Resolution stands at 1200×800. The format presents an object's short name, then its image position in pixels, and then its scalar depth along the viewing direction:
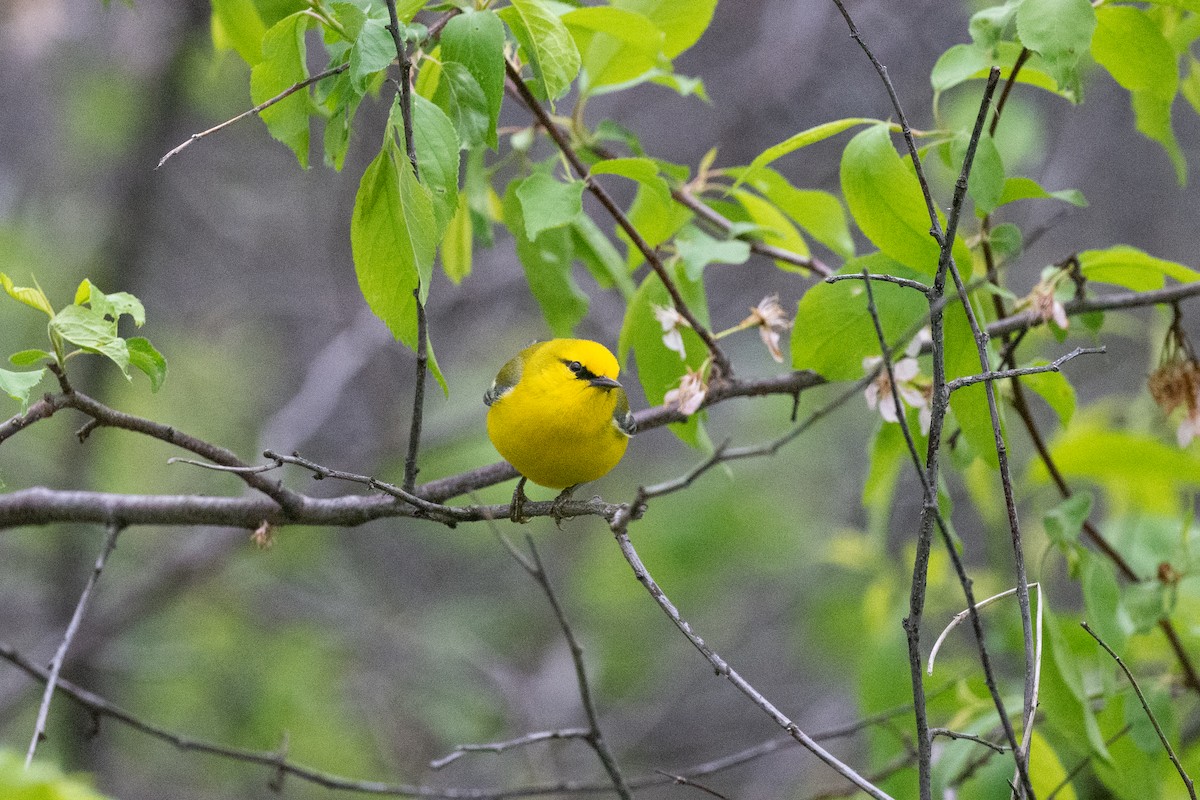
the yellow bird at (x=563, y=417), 5.62
